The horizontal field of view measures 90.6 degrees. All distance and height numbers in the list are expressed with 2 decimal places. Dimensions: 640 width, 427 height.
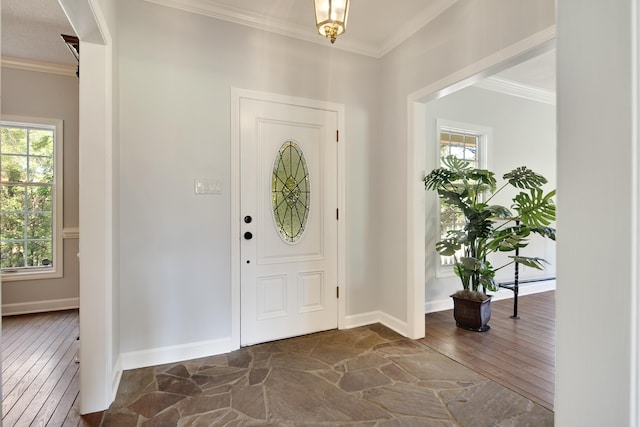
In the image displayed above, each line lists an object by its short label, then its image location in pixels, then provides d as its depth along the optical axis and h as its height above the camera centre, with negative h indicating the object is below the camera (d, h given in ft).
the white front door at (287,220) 9.33 -0.31
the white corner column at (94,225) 6.24 -0.30
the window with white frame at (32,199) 12.41 +0.42
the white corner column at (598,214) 1.39 -0.01
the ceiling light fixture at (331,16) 5.64 +3.52
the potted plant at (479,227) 10.17 -0.53
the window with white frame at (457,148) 13.06 +2.73
